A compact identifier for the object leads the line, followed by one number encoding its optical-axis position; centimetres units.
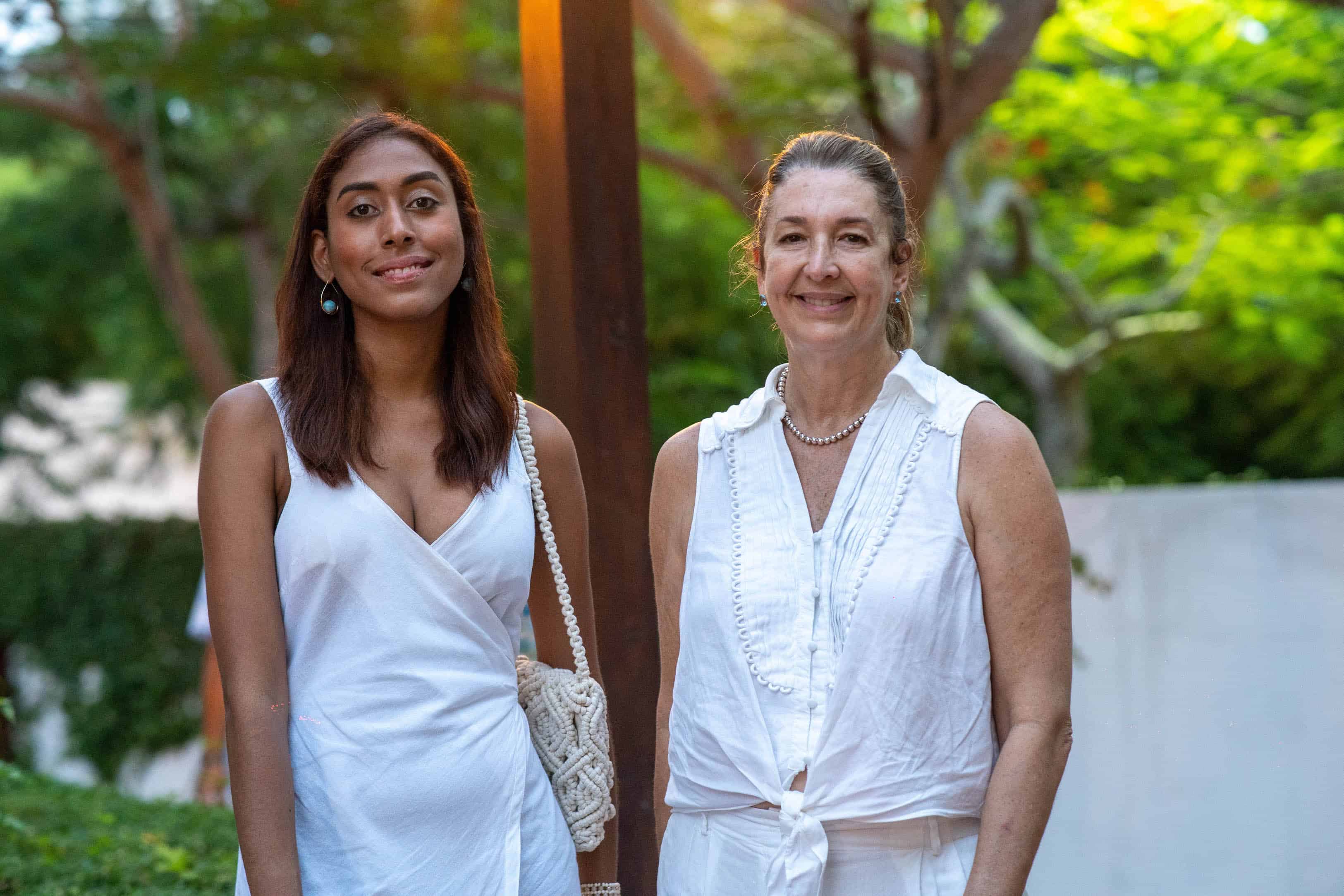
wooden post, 296
